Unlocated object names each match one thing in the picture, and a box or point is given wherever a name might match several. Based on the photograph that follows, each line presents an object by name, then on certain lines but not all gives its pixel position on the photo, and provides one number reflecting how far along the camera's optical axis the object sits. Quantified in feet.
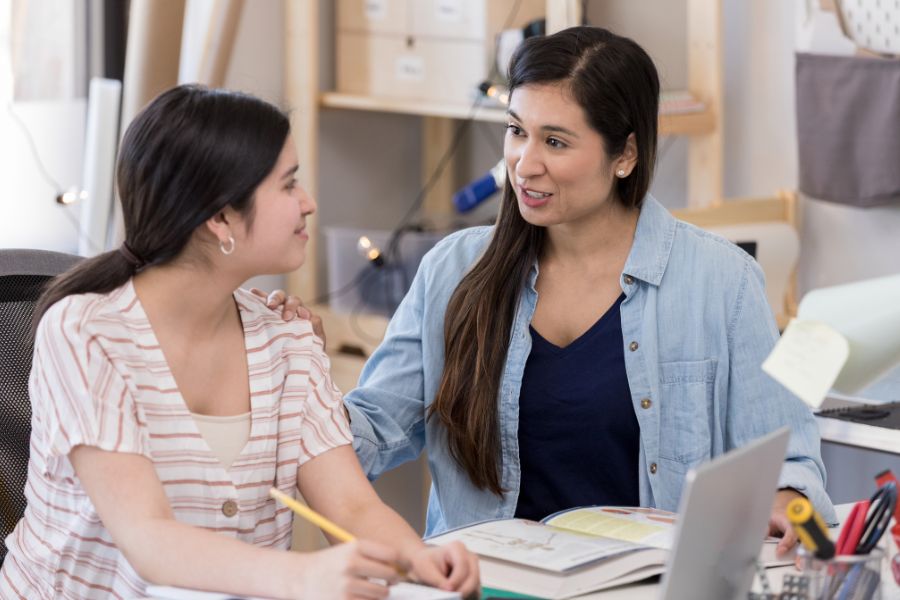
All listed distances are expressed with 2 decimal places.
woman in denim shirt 10.07
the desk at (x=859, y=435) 10.61
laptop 7.68
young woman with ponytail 8.75
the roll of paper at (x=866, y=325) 8.85
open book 8.58
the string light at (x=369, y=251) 15.02
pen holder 8.17
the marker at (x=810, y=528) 8.00
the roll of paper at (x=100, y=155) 13.35
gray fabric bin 12.56
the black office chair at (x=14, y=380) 9.55
